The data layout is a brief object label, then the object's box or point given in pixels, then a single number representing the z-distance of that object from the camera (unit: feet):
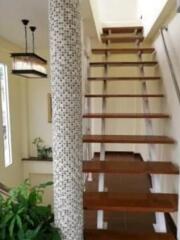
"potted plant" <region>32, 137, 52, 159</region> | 20.26
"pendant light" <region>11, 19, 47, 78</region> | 11.12
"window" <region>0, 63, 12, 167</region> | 17.23
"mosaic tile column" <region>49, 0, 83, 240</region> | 6.54
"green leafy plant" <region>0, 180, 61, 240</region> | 6.75
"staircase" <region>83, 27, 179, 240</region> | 7.86
